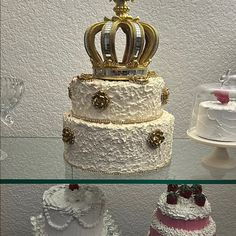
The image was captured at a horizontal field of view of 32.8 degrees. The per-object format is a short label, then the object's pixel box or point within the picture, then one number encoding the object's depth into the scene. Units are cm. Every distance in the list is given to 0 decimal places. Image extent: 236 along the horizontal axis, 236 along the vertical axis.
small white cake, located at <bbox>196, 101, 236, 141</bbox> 66
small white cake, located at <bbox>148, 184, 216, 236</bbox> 72
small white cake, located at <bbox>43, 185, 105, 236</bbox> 69
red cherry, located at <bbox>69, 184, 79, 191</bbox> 73
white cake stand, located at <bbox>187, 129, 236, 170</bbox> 65
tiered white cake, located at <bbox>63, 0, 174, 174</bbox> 60
